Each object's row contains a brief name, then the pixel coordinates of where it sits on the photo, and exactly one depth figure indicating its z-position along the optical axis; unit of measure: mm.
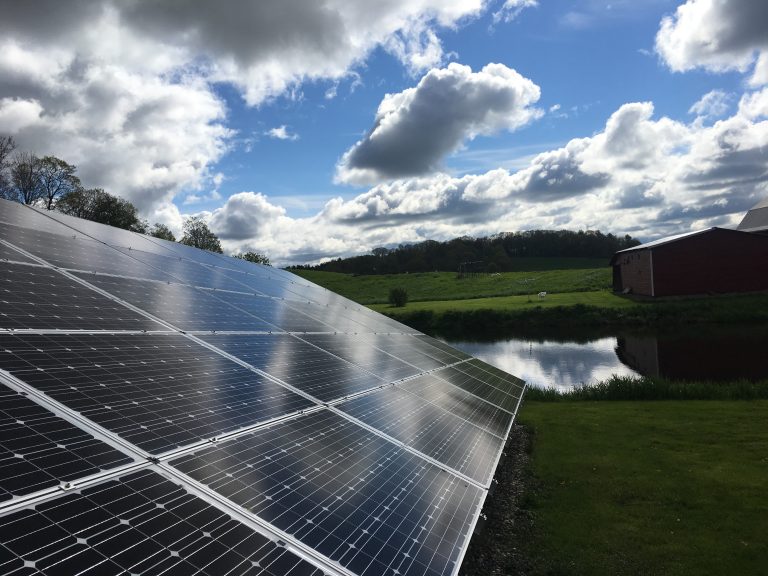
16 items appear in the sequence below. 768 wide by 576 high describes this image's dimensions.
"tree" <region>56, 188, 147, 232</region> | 70938
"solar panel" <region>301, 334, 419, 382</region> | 10922
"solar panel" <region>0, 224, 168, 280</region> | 9625
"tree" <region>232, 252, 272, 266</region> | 110525
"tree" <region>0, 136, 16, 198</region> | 58406
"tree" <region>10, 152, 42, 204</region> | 62531
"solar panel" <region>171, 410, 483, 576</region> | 4312
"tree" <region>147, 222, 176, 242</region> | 94625
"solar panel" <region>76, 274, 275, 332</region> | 8781
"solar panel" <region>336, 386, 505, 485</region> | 7473
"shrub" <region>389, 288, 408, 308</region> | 82000
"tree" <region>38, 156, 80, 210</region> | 65688
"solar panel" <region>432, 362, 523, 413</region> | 13125
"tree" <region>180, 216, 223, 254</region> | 100062
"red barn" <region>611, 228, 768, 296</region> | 62438
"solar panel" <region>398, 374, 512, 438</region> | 10312
